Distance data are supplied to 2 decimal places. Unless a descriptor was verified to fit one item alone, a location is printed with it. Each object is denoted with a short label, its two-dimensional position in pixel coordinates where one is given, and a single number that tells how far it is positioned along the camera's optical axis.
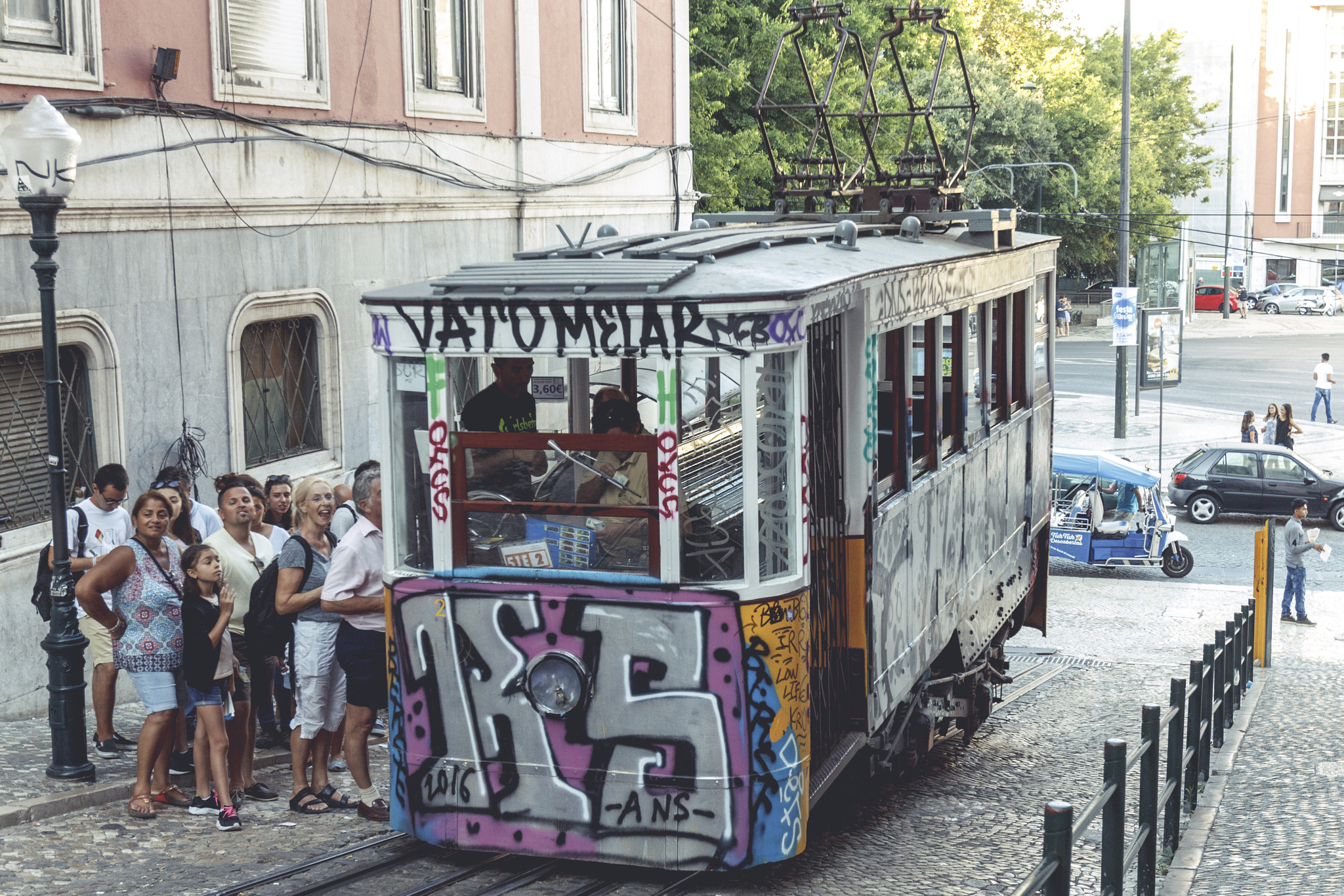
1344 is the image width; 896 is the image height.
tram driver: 6.07
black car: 23.92
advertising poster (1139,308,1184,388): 27.03
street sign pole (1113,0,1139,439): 30.44
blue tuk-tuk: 20.98
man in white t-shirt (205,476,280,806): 7.65
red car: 65.38
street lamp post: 7.77
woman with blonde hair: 7.30
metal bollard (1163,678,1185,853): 7.26
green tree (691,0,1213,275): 27.66
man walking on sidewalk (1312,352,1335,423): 32.56
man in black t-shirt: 6.21
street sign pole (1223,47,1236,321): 60.82
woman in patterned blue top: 7.14
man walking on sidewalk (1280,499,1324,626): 17.58
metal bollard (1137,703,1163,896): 6.62
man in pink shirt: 7.03
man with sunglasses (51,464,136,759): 8.41
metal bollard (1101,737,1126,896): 5.51
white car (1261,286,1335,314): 63.16
